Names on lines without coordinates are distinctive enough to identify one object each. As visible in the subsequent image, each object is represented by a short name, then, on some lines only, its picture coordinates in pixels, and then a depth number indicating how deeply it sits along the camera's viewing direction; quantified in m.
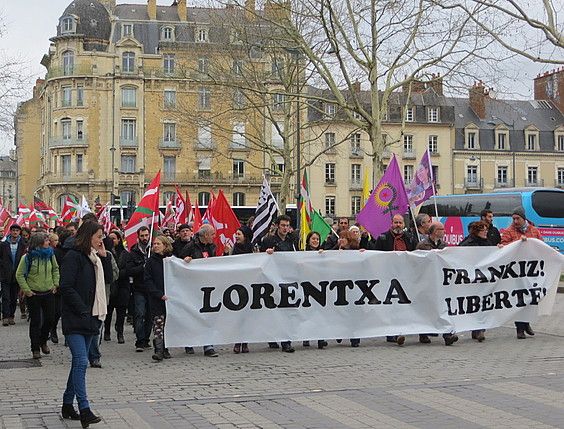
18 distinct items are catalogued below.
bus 37.69
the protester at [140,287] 13.70
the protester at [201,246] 13.35
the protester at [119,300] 14.59
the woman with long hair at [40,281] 13.13
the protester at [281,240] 13.91
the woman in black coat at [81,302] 8.19
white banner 12.96
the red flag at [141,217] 14.93
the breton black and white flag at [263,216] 16.77
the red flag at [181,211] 23.13
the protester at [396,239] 14.17
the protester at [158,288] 12.49
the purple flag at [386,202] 15.64
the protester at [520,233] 14.34
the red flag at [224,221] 18.48
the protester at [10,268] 17.80
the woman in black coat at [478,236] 14.58
